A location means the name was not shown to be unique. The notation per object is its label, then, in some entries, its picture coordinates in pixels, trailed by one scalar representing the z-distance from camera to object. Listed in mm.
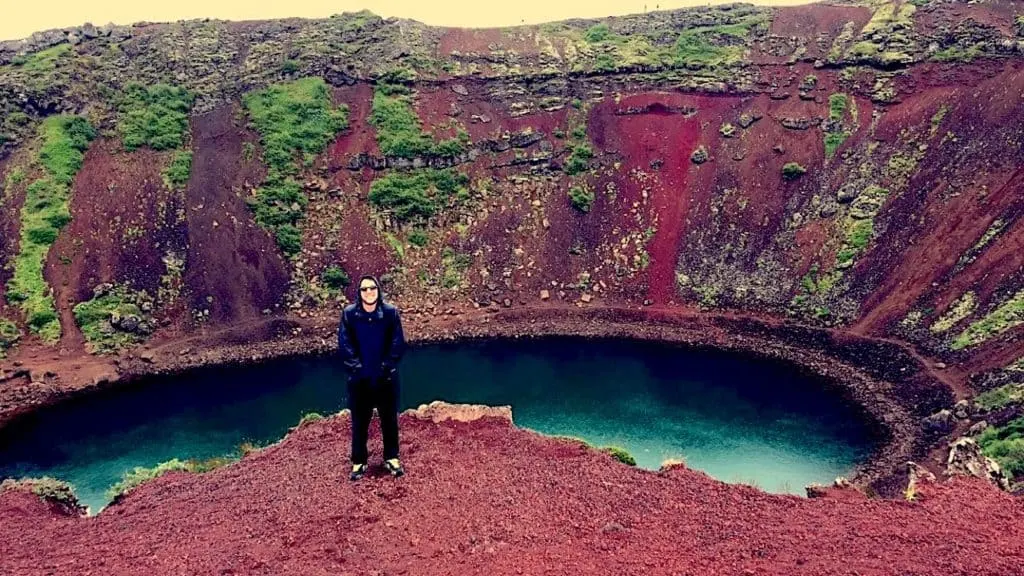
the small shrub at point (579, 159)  51219
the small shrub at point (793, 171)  47406
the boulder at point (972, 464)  19516
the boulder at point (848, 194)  45156
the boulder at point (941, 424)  30609
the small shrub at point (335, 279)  45688
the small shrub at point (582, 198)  49156
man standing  12211
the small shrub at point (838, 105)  49125
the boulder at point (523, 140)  52594
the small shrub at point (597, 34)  59259
